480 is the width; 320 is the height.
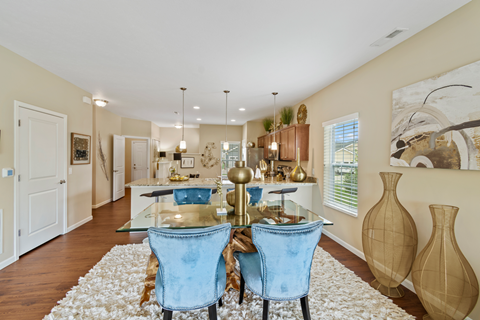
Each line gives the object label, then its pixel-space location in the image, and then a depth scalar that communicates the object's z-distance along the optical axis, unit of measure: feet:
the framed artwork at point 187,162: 28.81
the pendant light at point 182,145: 15.21
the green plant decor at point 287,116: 17.58
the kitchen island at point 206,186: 13.08
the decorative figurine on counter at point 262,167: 15.31
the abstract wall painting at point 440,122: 5.74
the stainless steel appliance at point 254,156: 22.99
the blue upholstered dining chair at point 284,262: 4.93
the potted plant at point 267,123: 20.92
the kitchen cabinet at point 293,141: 15.17
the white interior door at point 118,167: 21.31
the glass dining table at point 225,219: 6.04
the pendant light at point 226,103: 13.88
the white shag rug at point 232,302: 6.06
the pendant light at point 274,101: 14.20
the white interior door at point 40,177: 9.66
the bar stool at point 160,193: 10.68
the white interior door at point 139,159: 27.55
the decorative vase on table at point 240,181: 6.49
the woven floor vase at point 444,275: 5.32
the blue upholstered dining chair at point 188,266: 4.53
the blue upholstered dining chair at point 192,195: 10.02
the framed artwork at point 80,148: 13.09
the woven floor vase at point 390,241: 6.89
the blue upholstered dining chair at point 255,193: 10.15
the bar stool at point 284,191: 12.34
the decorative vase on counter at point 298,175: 12.93
